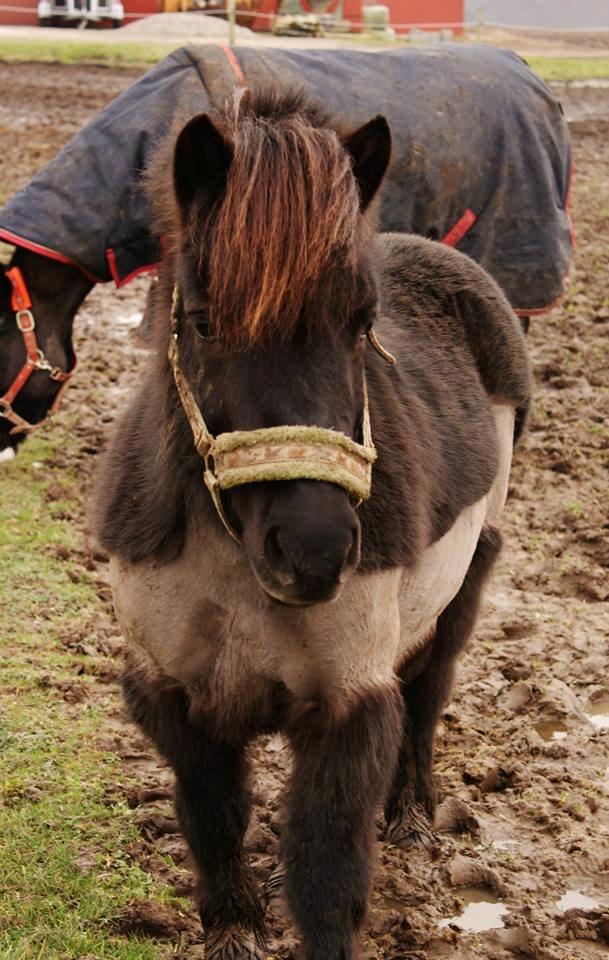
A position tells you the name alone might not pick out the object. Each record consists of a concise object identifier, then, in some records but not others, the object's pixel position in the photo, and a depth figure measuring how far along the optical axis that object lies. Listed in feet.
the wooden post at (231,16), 67.62
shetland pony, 7.91
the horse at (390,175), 19.52
